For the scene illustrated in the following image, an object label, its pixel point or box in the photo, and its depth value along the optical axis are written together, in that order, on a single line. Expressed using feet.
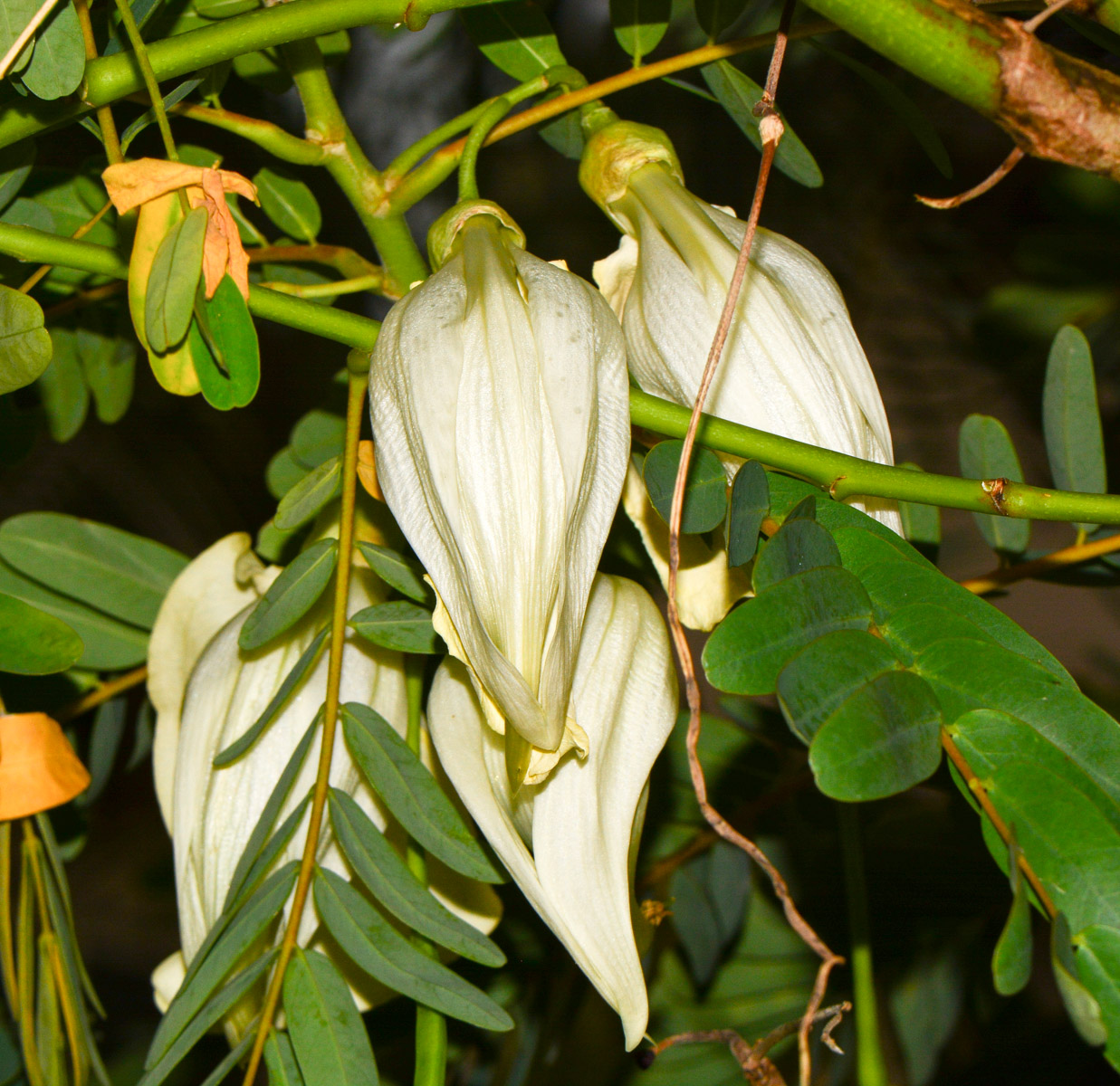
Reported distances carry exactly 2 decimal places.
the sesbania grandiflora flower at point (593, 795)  1.44
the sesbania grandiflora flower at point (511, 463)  1.38
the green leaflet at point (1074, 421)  1.62
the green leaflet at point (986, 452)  1.63
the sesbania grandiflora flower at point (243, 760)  1.51
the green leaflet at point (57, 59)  1.41
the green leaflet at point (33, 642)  1.48
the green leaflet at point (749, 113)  1.60
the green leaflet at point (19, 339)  1.44
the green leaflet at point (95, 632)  1.66
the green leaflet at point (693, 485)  1.44
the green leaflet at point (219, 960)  1.47
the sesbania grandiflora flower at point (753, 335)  1.45
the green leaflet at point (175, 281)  1.41
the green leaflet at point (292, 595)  1.50
